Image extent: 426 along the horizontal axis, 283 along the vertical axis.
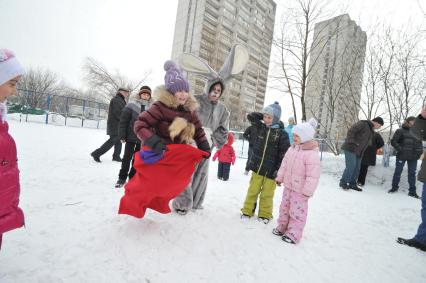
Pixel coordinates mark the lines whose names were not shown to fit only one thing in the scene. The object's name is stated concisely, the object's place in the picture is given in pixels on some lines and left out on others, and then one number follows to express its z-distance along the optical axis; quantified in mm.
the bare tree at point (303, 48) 12719
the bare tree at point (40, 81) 44009
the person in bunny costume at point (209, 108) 3412
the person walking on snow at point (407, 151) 6945
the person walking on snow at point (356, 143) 6734
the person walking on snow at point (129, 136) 4453
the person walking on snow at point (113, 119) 6254
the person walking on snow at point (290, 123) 8569
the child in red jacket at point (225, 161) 6391
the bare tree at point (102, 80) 31109
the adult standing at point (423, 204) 3307
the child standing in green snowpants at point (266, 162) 3541
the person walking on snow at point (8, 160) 1558
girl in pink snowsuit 2957
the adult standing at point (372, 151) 7707
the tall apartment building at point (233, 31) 57881
